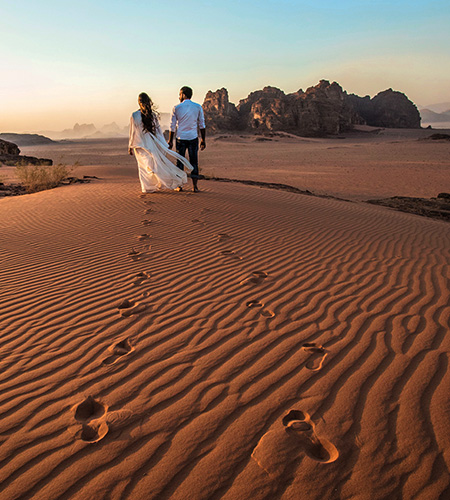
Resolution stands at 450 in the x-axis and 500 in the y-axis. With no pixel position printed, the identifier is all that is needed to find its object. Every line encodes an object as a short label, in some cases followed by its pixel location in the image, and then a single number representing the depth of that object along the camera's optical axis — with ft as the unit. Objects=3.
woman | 25.57
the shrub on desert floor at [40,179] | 36.96
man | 25.63
